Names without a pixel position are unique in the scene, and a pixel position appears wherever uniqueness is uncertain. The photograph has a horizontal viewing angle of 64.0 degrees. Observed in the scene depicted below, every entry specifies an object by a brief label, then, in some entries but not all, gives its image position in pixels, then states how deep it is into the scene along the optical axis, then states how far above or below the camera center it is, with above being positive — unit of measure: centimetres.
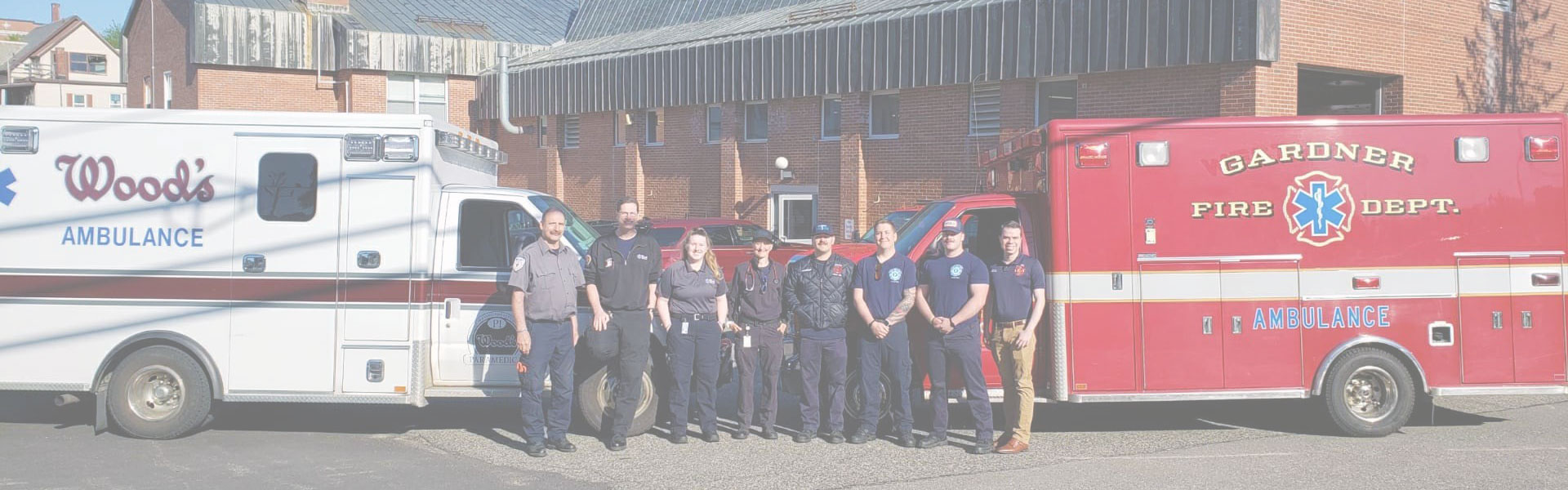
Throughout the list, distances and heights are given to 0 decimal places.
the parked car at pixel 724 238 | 1620 +56
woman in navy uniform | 851 -24
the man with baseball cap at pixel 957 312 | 830 -23
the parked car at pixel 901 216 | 1557 +77
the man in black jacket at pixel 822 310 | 857 -22
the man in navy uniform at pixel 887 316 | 845 -26
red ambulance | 870 +12
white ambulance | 852 +21
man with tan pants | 829 -30
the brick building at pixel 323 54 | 3381 +635
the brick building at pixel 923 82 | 1880 +349
